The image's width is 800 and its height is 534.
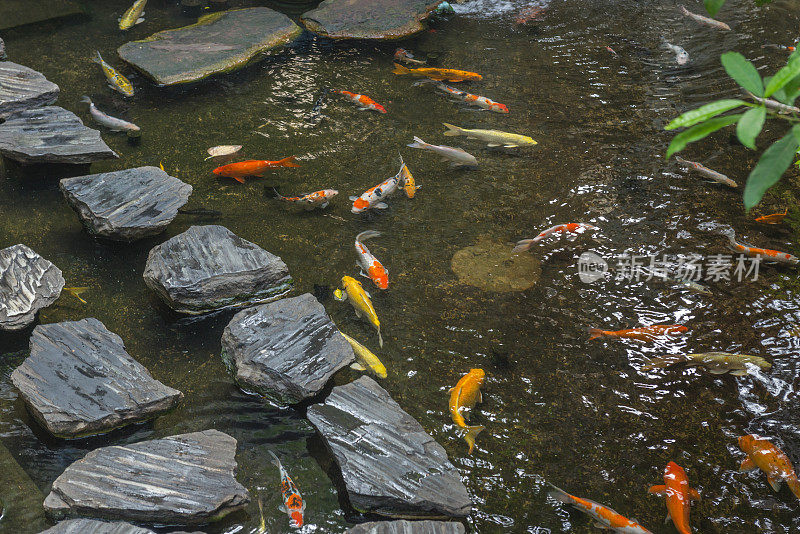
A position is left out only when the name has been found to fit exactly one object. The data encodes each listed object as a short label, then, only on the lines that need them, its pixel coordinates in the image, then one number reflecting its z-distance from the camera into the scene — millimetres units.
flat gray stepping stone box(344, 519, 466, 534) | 2949
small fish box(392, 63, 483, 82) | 6941
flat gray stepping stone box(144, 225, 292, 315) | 4215
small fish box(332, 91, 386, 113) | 6531
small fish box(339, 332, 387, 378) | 3906
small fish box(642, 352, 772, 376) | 3891
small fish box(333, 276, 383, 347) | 4199
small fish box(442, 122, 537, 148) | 5941
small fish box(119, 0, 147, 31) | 7938
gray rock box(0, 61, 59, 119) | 5848
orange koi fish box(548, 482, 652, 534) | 3031
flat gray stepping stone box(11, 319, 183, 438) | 3393
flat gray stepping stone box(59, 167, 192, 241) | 4707
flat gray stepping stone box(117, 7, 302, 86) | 6914
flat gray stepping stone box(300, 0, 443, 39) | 8055
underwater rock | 4598
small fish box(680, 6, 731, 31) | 7989
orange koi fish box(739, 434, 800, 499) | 3305
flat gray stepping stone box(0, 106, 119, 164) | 5273
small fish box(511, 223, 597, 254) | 4875
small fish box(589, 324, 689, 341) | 4141
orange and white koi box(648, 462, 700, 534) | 3096
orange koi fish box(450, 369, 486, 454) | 3630
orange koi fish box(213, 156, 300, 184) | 5438
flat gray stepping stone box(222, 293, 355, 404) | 3682
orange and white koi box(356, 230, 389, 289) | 4441
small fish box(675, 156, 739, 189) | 5438
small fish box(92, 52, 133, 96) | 6579
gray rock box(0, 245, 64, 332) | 4008
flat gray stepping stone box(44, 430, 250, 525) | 2988
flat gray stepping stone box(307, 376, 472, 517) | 3133
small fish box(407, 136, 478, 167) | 5746
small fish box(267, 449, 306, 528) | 3135
